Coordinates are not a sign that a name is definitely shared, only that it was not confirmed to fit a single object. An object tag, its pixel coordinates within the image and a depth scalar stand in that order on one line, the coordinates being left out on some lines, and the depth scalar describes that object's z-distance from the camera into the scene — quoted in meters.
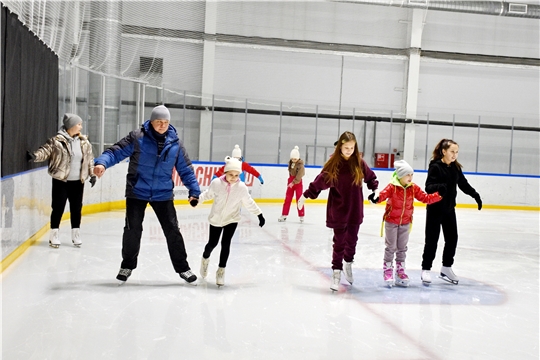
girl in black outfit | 5.25
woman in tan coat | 6.15
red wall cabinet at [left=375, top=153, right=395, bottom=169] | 16.42
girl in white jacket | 4.75
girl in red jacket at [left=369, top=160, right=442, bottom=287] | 5.15
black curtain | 5.09
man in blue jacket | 4.61
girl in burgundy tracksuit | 4.90
